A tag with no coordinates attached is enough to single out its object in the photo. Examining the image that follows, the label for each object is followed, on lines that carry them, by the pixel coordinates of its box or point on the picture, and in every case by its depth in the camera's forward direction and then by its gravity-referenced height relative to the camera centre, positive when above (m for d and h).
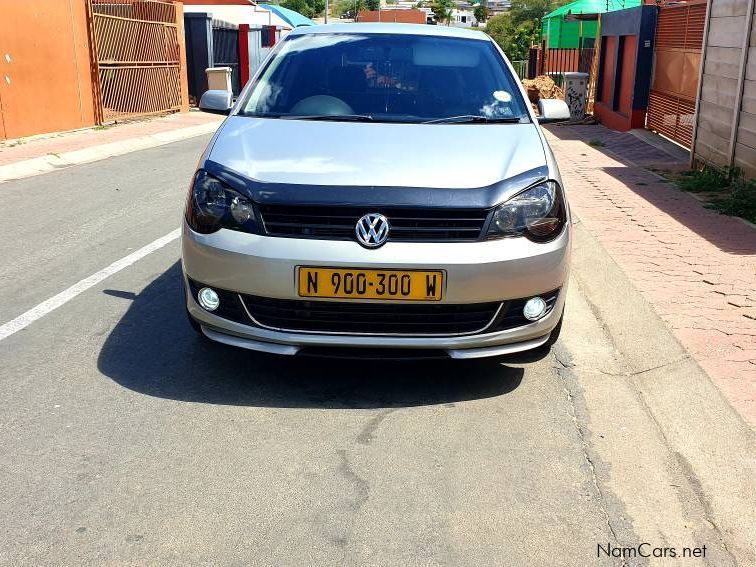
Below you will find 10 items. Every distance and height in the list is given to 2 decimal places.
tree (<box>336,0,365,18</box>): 128.75 +4.60
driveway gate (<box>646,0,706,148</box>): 13.08 -0.50
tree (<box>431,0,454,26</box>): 123.28 +3.56
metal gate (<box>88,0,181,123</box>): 19.06 -0.55
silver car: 3.57 -0.84
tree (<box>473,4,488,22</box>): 142.62 +3.69
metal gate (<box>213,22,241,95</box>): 28.34 -0.48
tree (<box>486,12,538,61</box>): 53.61 -0.01
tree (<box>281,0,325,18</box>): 121.44 +4.23
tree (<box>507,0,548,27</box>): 83.44 +2.62
